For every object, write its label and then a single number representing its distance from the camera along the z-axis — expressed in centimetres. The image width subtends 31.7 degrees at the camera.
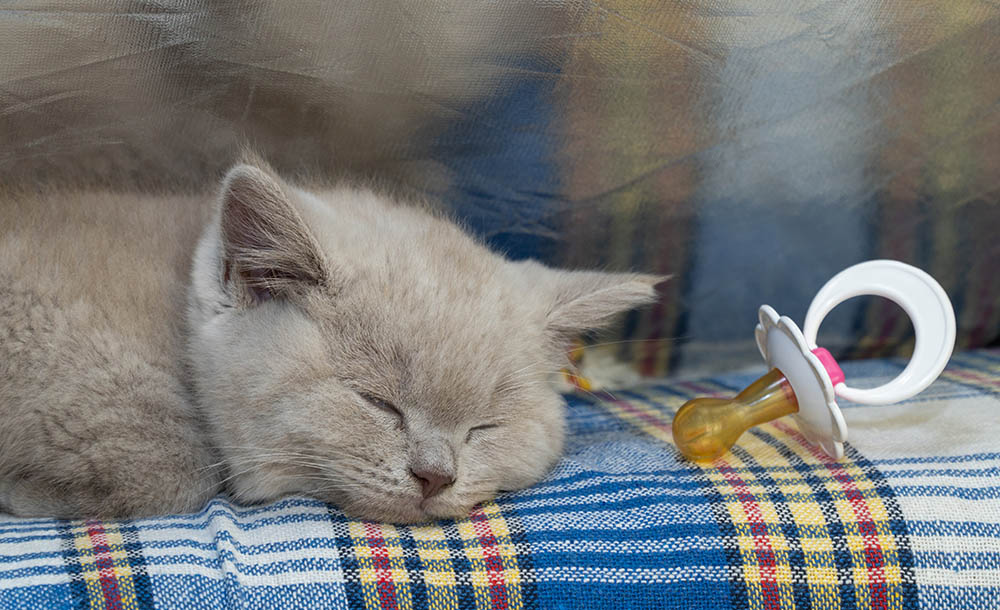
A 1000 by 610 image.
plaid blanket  40
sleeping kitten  43
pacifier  43
